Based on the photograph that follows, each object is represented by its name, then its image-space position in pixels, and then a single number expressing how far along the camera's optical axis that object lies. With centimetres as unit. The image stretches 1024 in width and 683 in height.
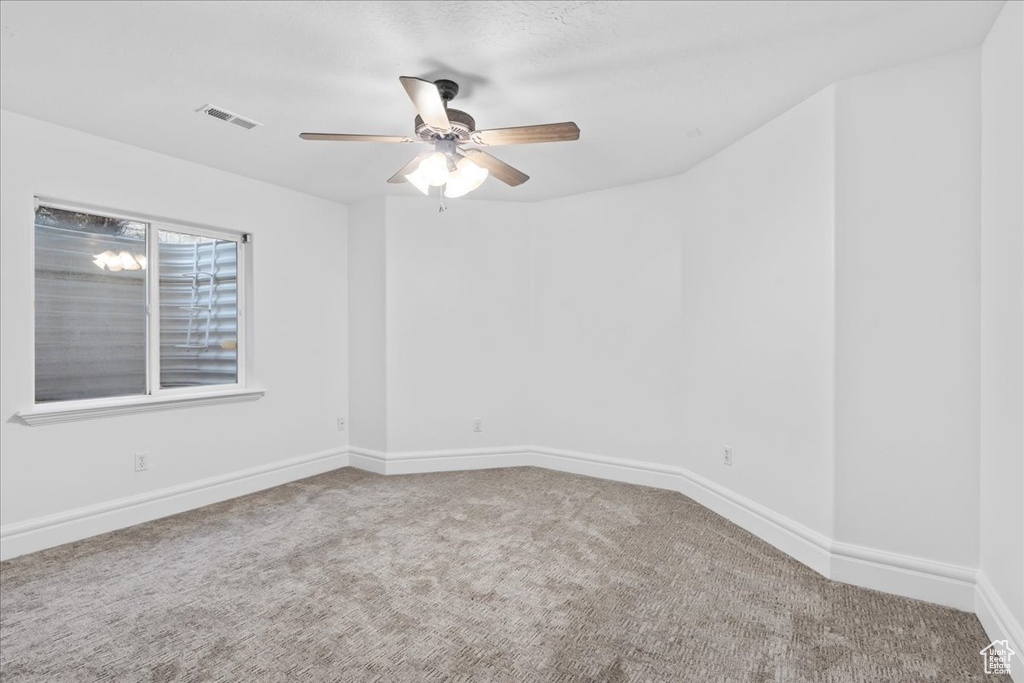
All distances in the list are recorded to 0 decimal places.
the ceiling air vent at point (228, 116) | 265
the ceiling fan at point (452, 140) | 211
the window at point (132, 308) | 294
